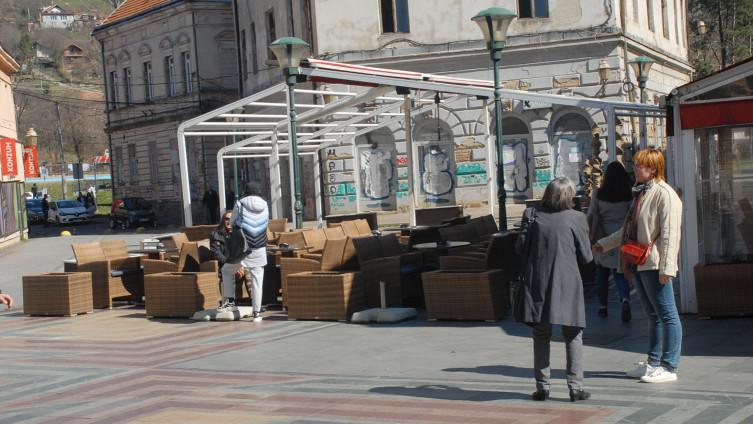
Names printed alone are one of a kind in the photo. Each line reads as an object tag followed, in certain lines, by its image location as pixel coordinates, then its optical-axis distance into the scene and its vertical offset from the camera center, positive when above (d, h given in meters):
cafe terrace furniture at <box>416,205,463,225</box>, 23.64 -0.74
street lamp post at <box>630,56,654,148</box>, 26.95 +2.38
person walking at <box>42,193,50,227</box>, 61.97 -0.25
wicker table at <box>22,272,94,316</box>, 15.45 -1.24
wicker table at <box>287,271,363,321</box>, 12.91 -1.25
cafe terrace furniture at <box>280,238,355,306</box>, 13.46 -0.85
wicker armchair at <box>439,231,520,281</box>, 12.77 -0.94
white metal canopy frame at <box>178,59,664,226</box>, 17.64 +1.43
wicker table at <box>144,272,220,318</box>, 14.12 -1.22
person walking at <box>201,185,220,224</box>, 45.09 -0.40
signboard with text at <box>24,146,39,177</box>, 48.97 +1.89
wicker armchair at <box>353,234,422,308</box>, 13.33 -1.06
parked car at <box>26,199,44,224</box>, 65.81 -0.46
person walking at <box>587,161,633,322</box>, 11.43 -0.43
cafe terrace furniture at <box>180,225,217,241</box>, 22.12 -0.73
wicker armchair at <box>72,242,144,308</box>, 16.22 -1.09
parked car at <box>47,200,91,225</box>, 59.28 -0.50
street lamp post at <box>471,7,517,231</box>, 16.25 +1.98
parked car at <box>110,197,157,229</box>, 50.56 -0.65
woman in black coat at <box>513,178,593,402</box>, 7.86 -0.76
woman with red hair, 8.26 -0.64
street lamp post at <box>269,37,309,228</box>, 17.92 +2.01
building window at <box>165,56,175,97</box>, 53.50 +5.80
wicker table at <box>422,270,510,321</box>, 12.02 -1.26
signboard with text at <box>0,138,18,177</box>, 41.41 +1.86
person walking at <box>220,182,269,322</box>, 13.52 -0.55
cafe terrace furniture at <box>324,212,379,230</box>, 24.33 -0.71
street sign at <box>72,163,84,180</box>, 69.89 +1.91
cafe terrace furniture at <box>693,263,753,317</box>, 11.11 -1.26
